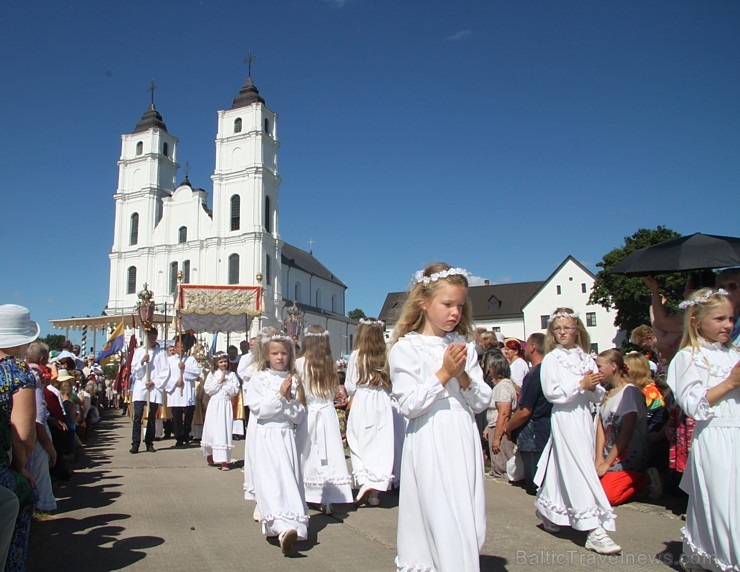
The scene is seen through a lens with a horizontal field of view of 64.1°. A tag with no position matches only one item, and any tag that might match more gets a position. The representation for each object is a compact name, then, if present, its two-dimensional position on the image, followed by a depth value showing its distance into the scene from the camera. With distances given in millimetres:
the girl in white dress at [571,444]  4742
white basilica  58562
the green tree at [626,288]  43625
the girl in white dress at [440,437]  3180
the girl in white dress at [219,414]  9469
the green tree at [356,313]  121612
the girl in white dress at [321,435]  6332
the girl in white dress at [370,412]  6855
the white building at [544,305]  58531
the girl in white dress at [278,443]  4965
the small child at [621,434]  6188
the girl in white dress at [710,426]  3664
